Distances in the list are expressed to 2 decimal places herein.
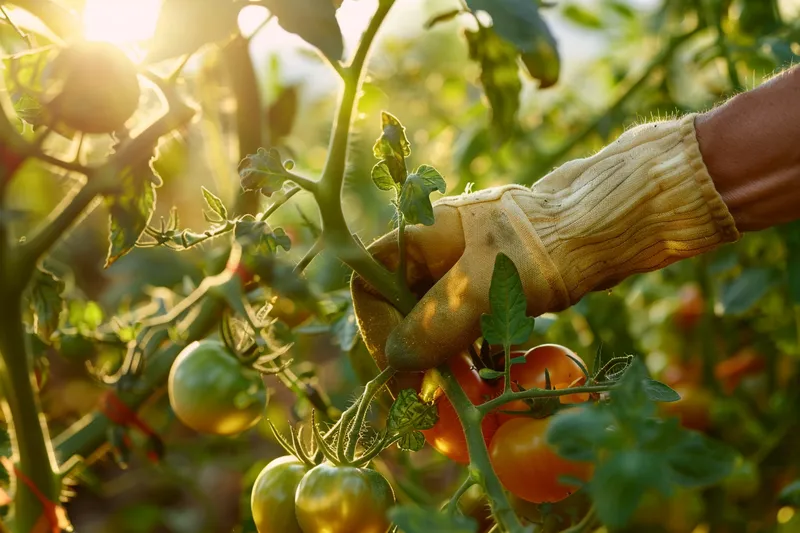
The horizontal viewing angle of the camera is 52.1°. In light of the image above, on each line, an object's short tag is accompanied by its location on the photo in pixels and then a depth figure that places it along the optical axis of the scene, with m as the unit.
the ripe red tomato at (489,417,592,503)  0.71
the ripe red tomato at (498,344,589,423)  0.79
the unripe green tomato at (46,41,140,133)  0.59
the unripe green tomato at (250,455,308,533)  0.71
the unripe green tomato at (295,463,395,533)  0.66
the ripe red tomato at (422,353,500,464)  0.78
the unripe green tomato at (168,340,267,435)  0.83
